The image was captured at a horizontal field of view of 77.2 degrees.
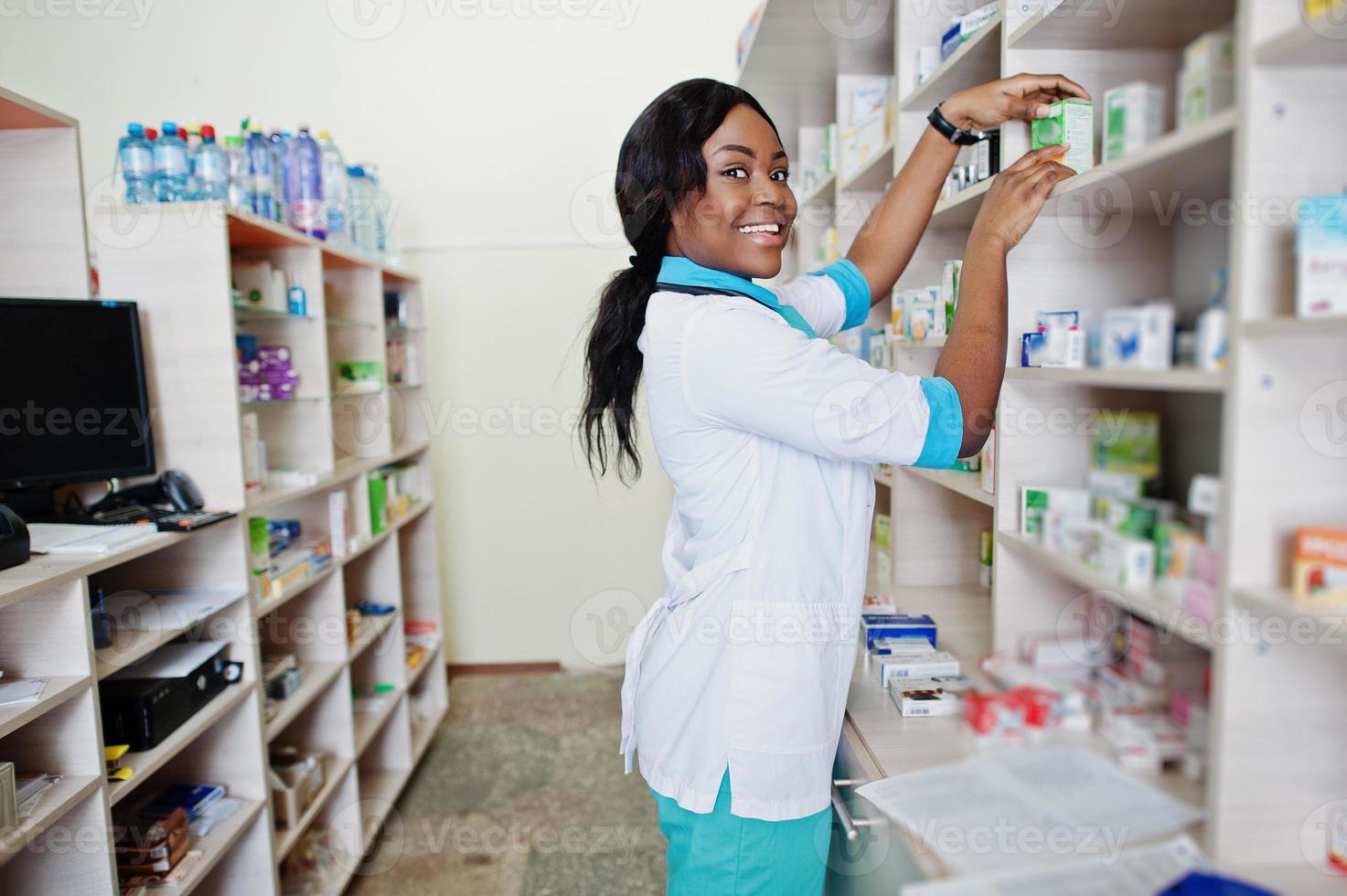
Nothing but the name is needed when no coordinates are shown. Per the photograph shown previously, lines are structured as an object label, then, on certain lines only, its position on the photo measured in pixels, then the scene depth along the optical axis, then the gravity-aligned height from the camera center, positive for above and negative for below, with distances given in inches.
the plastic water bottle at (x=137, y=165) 87.0 +22.1
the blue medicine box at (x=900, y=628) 56.6 -18.0
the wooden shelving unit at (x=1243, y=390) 23.8 -1.1
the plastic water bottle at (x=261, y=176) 97.4 +22.9
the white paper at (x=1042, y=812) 26.9 -15.1
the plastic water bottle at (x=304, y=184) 107.0 +24.6
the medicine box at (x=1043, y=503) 29.6 -5.4
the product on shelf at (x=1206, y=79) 24.2 +8.0
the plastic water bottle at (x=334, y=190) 113.8 +24.9
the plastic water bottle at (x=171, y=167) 87.6 +21.9
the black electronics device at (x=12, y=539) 59.7 -11.4
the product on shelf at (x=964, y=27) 50.6 +21.3
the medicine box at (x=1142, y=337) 25.6 +0.5
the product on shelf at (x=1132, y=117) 27.0 +7.9
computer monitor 69.2 -1.3
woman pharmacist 43.6 -8.4
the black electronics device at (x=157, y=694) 71.7 -27.7
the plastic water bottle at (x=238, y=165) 97.1 +24.3
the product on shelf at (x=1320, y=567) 24.0 -6.2
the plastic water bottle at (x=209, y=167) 90.8 +22.6
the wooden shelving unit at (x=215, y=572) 62.1 -18.2
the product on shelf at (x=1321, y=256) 23.6 +2.6
